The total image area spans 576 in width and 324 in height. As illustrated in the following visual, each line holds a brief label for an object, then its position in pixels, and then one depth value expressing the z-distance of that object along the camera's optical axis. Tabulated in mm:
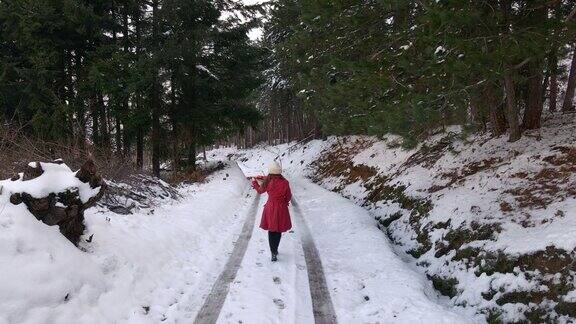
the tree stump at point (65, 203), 5500
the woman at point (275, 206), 8031
